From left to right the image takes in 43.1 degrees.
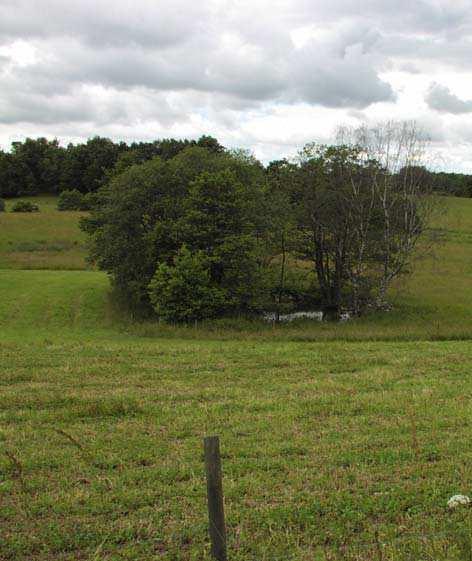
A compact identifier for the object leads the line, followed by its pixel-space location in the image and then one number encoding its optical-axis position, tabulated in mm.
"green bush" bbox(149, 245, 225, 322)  31531
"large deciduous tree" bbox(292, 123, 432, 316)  34406
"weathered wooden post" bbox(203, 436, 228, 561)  5086
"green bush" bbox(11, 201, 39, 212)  90612
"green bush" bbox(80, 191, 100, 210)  90188
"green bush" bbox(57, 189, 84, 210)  93500
